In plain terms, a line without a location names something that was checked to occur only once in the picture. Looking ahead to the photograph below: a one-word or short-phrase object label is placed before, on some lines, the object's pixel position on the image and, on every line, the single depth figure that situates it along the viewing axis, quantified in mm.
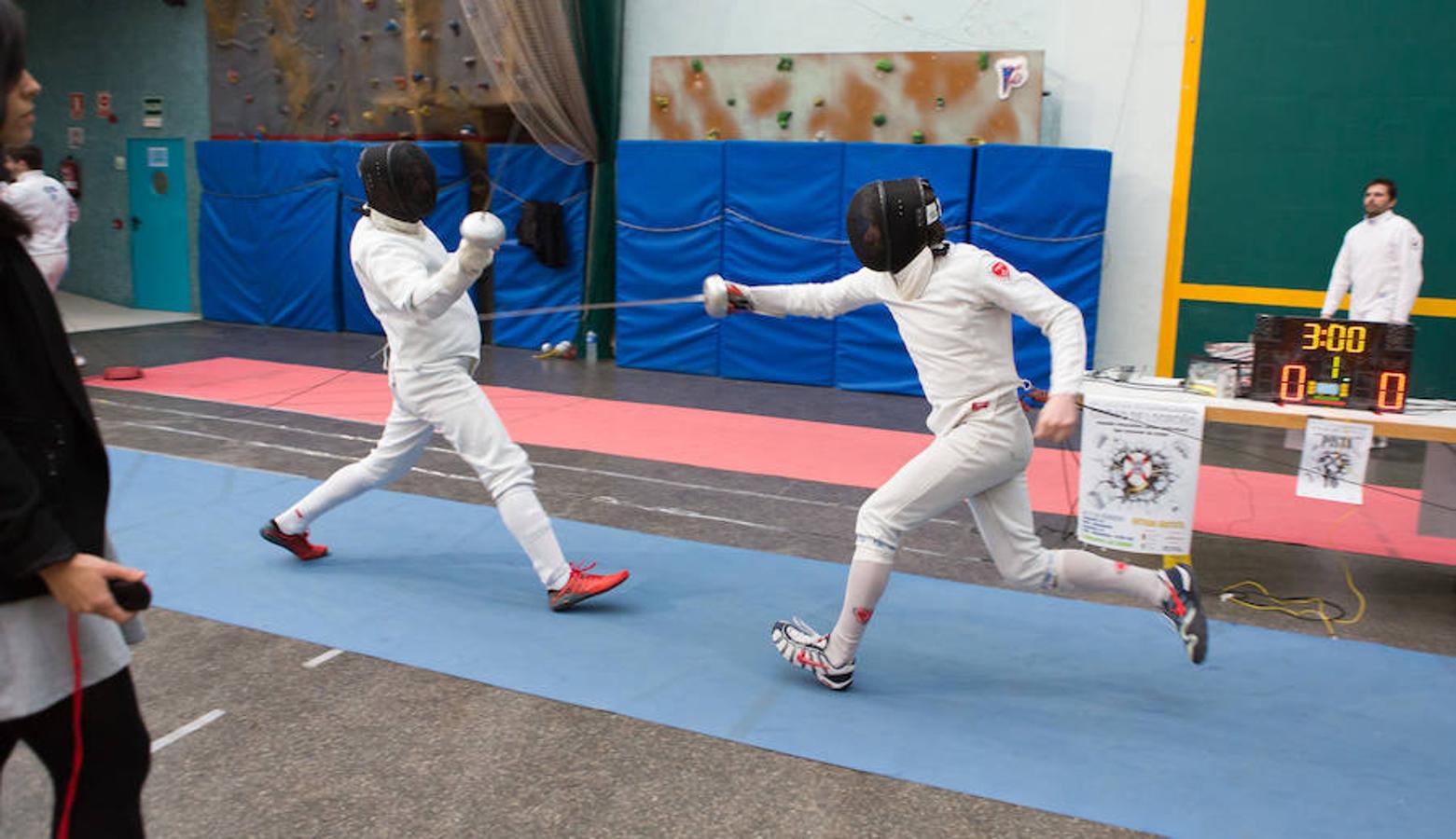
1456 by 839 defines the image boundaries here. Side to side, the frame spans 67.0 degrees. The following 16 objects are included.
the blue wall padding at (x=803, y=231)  7785
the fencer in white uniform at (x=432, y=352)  3555
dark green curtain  9453
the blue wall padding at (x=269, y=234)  10820
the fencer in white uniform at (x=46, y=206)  6422
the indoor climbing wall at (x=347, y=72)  10094
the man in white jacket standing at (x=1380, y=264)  6461
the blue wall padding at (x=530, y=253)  9719
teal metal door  12312
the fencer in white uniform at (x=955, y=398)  2902
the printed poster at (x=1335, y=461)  3807
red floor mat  4910
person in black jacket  1382
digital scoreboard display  3916
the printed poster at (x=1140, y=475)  3807
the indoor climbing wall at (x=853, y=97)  8016
